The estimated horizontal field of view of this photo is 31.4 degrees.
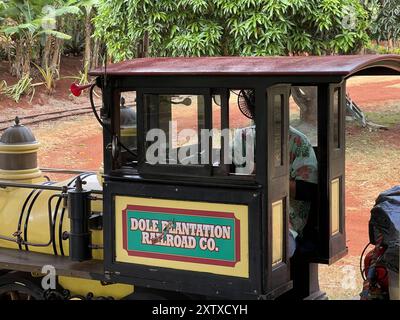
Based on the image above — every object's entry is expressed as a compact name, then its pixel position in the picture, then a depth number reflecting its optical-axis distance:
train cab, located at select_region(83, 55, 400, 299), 4.05
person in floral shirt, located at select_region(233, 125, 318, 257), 4.91
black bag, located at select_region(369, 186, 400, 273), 4.60
